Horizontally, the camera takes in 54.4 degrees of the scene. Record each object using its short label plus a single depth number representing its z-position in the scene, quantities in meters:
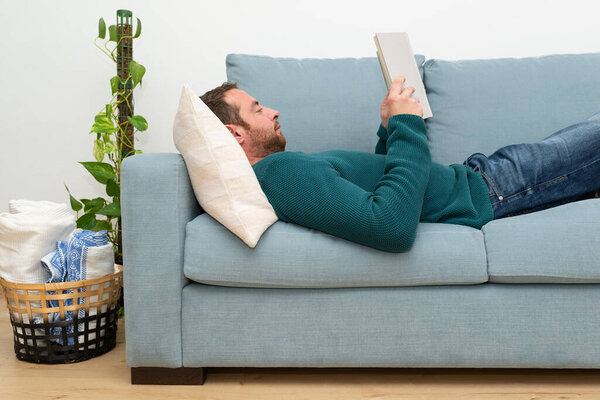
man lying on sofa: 1.40
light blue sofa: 1.44
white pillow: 1.46
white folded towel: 1.67
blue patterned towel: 1.68
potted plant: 2.14
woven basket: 1.65
